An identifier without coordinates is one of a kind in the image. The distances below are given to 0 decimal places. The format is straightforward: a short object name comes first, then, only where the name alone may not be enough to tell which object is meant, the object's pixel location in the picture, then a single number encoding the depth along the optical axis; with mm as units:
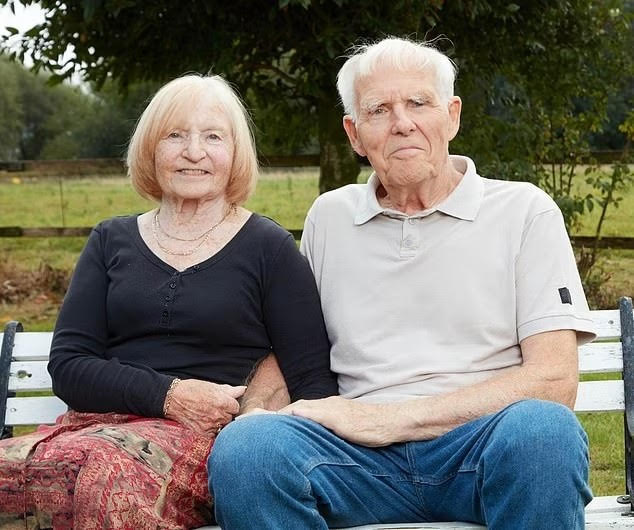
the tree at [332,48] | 6586
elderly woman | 2916
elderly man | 2445
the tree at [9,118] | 28938
